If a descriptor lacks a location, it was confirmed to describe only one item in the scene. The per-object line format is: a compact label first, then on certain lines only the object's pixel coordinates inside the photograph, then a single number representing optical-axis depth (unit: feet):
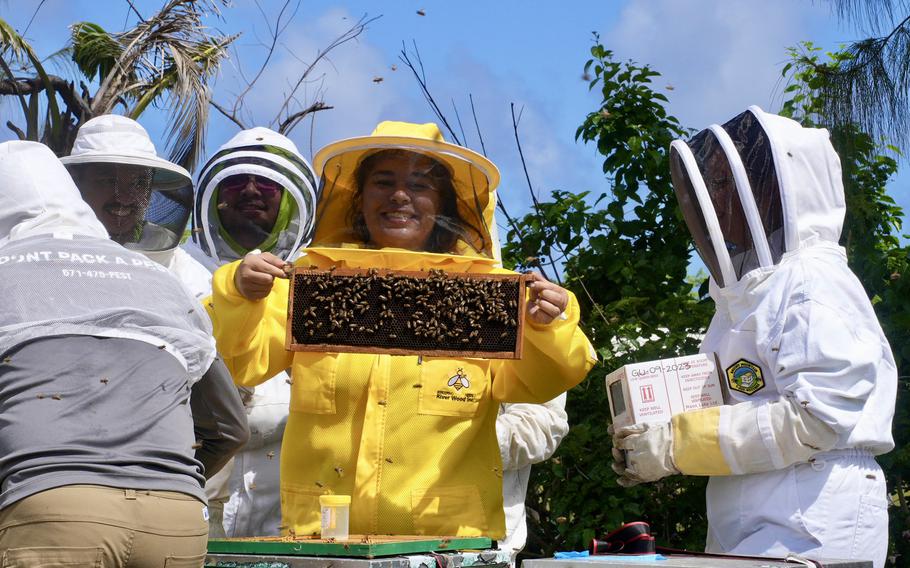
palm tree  44.68
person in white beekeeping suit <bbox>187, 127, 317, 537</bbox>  17.97
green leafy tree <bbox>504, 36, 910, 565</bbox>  18.85
